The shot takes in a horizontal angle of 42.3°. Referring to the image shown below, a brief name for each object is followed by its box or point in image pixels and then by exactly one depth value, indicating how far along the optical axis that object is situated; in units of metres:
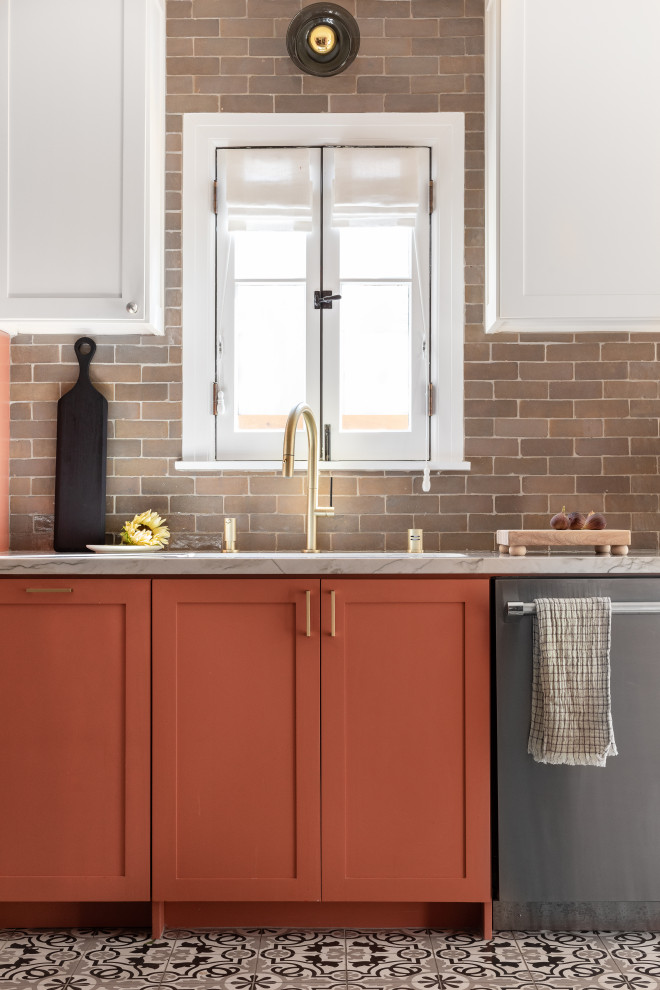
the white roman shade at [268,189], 2.86
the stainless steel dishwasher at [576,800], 2.20
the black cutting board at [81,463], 2.77
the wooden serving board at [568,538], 2.40
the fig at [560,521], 2.49
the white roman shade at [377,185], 2.86
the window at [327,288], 2.85
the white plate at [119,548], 2.64
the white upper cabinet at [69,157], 2.54
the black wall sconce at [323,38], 2.71
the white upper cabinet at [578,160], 2.52
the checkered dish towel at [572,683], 2.15
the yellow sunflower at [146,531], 2.68
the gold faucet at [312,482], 2.62
